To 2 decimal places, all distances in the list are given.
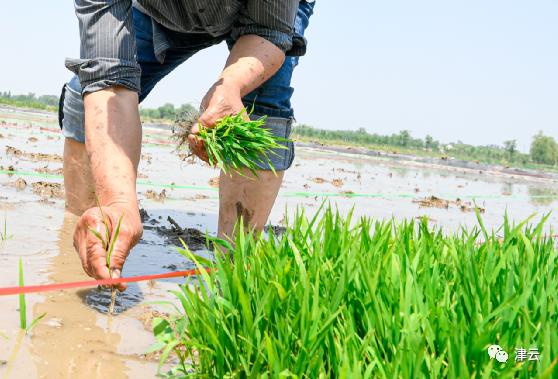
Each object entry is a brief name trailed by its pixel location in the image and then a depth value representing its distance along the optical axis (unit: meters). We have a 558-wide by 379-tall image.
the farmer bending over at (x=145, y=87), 1.99
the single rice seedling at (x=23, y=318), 1.68
